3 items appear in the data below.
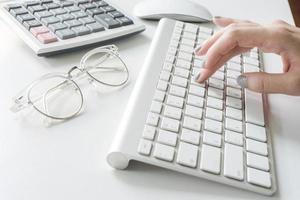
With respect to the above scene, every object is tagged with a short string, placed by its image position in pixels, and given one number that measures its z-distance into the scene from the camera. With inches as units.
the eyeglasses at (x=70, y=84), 17.7
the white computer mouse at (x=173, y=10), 27.4
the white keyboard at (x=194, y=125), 14.8
